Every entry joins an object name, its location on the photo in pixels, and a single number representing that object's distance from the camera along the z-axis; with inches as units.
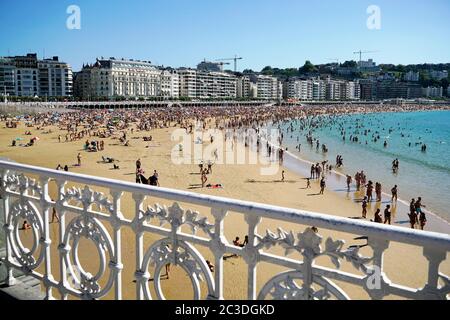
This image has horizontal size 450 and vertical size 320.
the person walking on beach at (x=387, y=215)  563.2
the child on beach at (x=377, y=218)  520.3
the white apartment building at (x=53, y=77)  4498.0
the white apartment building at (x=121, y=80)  4694.9
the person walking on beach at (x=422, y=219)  557.6
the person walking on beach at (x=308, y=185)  846.0
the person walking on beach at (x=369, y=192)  725.5
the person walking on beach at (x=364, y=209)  634.2
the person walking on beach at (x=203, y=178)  802.2
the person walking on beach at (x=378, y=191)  745.6
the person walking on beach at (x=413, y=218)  569.0
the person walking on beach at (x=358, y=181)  832.7
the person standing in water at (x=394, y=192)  727.1
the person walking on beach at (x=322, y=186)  787.5
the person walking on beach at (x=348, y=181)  832.3
